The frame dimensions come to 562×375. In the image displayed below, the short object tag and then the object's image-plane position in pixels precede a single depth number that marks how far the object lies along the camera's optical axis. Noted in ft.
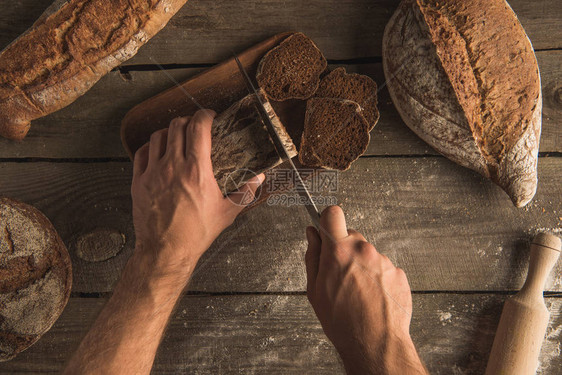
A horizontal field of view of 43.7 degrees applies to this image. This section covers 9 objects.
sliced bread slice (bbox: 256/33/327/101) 2.40
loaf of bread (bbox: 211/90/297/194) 2.27
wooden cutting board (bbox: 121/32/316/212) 2.43
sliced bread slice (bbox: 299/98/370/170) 2.38
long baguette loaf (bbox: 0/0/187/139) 2.29
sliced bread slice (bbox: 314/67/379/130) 2.41
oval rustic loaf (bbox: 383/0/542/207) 2.21
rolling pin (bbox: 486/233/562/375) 2.40
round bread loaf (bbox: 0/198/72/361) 2.30
